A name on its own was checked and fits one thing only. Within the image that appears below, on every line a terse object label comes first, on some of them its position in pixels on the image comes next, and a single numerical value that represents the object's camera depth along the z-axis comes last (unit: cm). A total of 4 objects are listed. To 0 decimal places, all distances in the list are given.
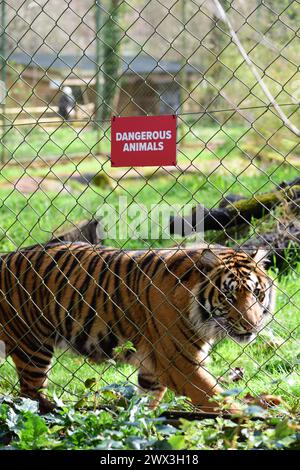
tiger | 660
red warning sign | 519
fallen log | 1007
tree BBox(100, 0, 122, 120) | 3407
